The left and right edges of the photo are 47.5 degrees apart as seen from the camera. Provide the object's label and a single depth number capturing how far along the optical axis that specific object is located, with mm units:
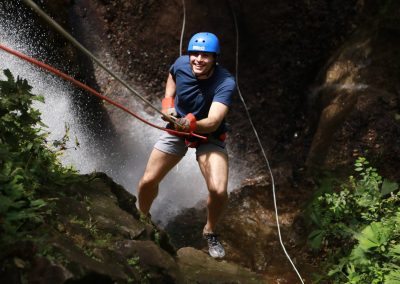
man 4426
